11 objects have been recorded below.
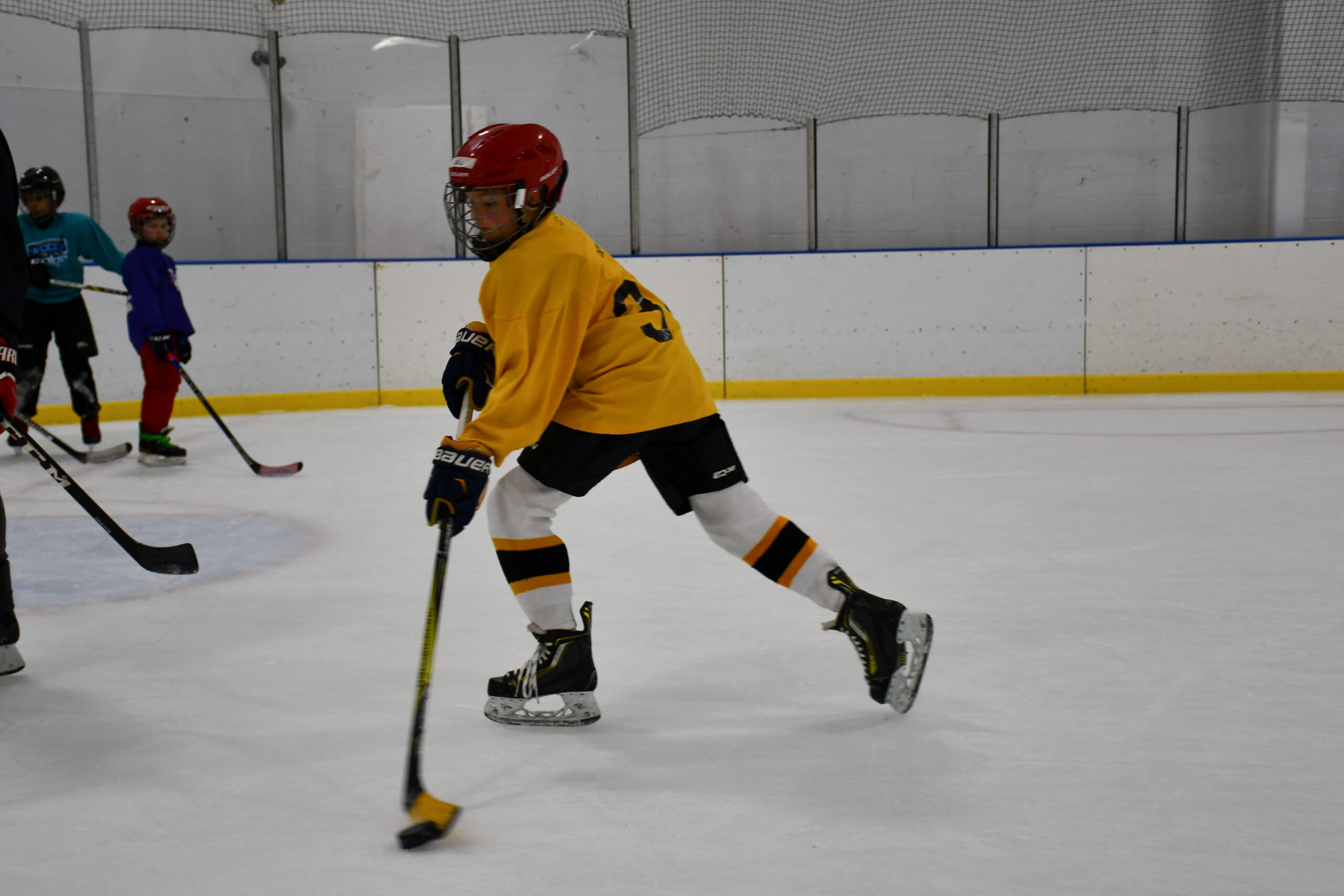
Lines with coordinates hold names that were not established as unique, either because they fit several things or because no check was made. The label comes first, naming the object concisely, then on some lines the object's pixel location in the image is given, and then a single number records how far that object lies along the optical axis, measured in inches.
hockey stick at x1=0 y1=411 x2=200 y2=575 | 156.7
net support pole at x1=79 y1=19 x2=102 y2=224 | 473.1
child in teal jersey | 356.5
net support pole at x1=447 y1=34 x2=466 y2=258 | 508.1
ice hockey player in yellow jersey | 116.9
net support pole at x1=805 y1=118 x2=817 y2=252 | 570.6
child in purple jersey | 340.8
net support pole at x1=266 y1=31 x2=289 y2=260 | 497.0
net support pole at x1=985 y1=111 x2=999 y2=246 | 561.9
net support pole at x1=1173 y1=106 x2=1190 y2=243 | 554.6
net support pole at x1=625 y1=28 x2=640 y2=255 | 529.7
